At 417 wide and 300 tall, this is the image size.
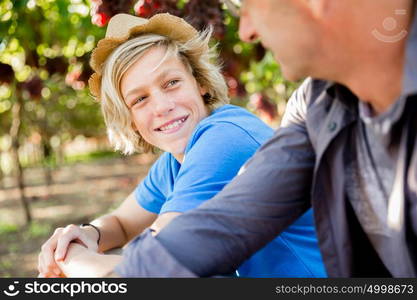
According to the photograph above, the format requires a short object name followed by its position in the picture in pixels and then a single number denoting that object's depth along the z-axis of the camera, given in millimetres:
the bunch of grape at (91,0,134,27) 2799
